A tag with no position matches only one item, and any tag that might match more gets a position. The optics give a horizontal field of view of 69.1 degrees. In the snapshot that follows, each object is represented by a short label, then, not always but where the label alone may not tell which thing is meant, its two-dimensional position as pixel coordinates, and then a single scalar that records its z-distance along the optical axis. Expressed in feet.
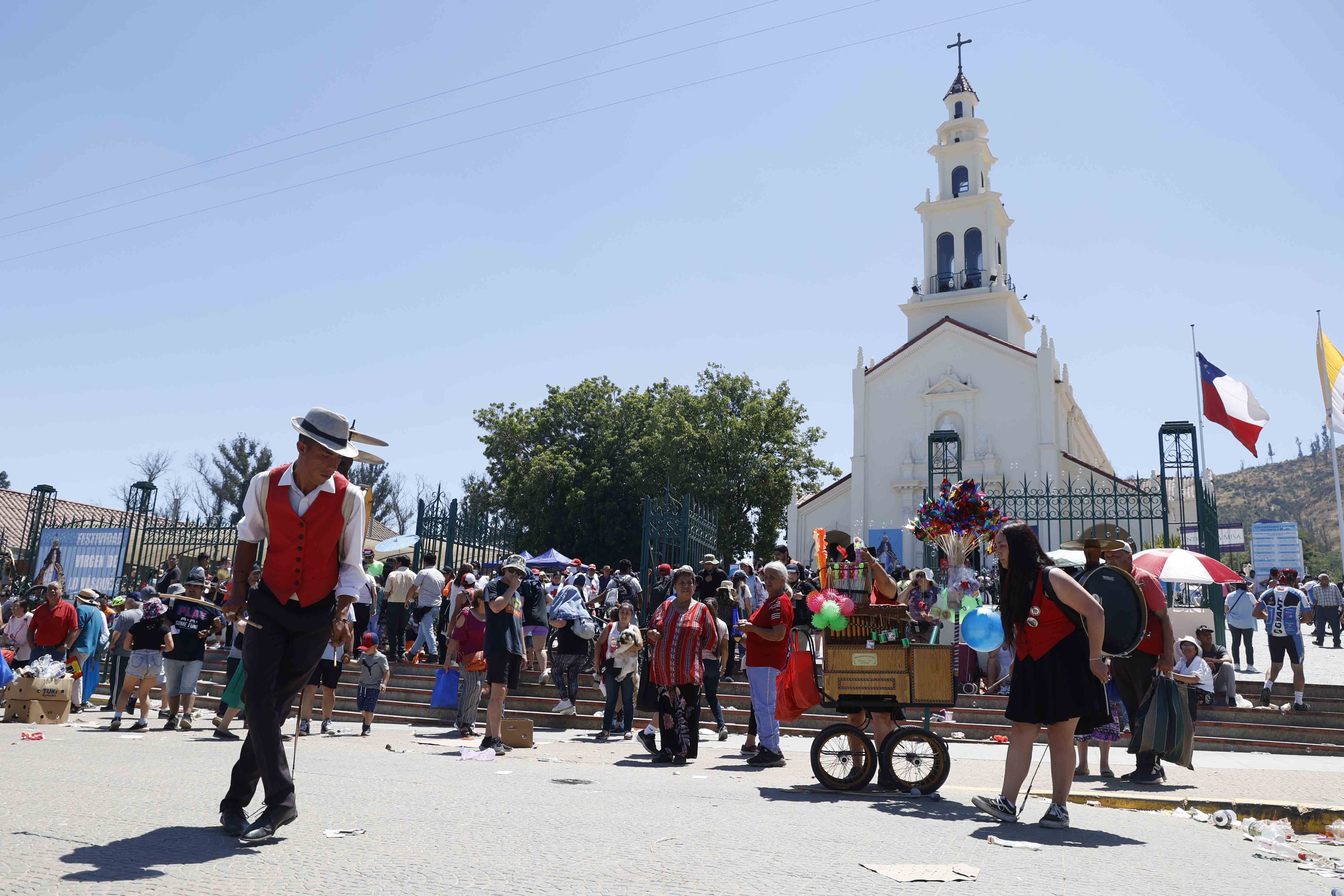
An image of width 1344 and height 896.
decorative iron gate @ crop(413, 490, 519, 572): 60.13
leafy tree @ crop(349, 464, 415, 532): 181.16
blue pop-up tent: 67.82
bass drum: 20.66
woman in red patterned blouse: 29.17
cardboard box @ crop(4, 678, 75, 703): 35.17
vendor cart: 22.12
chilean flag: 63.26
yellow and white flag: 60.75
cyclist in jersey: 39.60
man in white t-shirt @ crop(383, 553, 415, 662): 53.26
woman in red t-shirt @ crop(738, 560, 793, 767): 26.89
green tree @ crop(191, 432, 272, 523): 164.14
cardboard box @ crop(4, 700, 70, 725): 35.19
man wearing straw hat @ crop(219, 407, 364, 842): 13.67
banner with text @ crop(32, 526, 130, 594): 63.93
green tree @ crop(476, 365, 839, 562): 125.08
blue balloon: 21.06
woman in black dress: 18.11
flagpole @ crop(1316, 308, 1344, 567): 60.39
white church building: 121.80
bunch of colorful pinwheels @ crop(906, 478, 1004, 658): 24.98
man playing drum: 24.99
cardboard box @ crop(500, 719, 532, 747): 32.30
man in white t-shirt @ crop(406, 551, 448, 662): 49.98
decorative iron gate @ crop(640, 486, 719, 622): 52.70
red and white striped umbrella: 39.68
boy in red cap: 35.55
